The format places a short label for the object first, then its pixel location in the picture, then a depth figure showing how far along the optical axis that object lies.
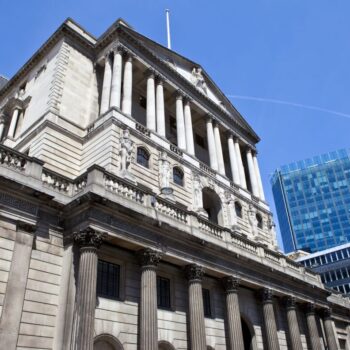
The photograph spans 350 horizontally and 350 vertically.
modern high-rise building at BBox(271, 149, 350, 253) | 134.62
